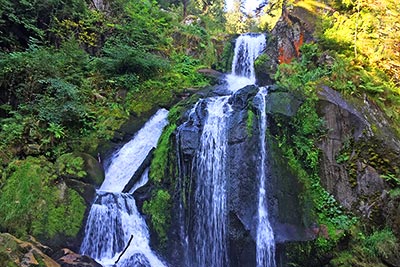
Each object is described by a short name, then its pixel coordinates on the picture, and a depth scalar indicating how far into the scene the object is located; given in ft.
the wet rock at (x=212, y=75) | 45.91
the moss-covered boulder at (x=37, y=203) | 21.34
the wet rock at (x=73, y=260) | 19.37
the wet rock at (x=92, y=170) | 26.21
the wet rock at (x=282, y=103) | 27.40
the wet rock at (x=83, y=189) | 24.29
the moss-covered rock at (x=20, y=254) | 16.15
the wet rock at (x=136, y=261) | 21.68
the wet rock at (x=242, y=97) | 29.58
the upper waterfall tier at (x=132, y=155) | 27.86
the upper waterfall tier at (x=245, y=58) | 47.85
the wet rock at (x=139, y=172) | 27.04
